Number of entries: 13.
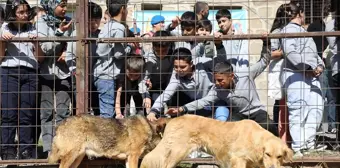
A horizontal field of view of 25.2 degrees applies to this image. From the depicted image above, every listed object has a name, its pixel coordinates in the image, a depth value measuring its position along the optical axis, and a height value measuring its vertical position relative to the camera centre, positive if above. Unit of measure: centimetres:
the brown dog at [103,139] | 885 -74
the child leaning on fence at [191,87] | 941 -14
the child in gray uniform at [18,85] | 941 -11
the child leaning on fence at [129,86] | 952 -13
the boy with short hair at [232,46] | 955 +38
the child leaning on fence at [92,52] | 945 +30
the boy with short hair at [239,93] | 932 -21
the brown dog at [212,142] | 832 -74
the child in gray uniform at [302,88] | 935 -15
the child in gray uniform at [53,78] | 959 -3
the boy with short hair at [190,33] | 975 +55
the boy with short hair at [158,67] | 963 +11
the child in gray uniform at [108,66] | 945 +12
